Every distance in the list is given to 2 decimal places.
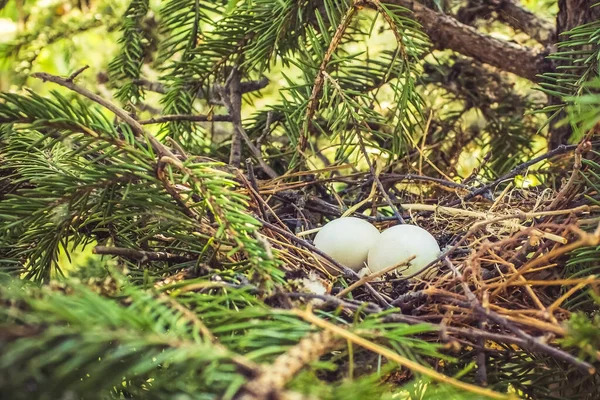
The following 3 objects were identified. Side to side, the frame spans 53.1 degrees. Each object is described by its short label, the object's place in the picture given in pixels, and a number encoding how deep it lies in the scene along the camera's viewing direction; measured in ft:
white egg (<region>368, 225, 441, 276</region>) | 2.02
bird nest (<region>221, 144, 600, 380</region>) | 1.45
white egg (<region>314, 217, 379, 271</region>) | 2.15
